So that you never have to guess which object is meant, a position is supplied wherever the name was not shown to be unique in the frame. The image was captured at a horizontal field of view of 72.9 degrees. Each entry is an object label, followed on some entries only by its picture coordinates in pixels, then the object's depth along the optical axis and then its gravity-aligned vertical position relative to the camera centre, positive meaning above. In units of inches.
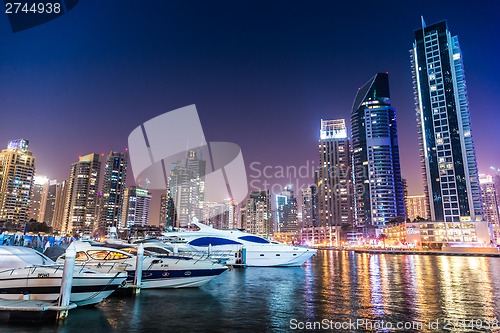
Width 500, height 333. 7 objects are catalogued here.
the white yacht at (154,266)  758.0 -60.0
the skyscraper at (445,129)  5398.6 +1856.7
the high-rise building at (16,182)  6776.6 +1134.0
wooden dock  486.3 -105.4
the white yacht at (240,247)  1489.9 -26.1
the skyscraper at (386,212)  7795.3 +692.9
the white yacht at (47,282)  535.2 -69.0
